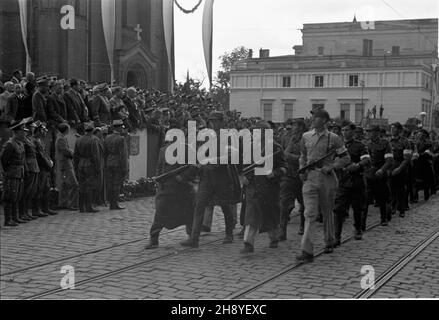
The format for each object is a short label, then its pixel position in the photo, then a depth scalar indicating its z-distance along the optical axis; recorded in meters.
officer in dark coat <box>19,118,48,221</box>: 11.84
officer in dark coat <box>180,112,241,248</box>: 9.65
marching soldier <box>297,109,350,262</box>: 8.97
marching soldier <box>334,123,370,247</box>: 10.43
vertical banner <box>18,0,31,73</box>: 17.28
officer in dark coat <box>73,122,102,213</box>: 13.60
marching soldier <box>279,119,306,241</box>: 10.77
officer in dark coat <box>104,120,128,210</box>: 14.17
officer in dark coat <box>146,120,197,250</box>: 9.68
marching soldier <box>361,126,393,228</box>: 12.83
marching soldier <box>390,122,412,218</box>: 14.29
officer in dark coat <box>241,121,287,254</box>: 9.34
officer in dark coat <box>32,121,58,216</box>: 12.30
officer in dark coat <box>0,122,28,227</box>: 11.25
